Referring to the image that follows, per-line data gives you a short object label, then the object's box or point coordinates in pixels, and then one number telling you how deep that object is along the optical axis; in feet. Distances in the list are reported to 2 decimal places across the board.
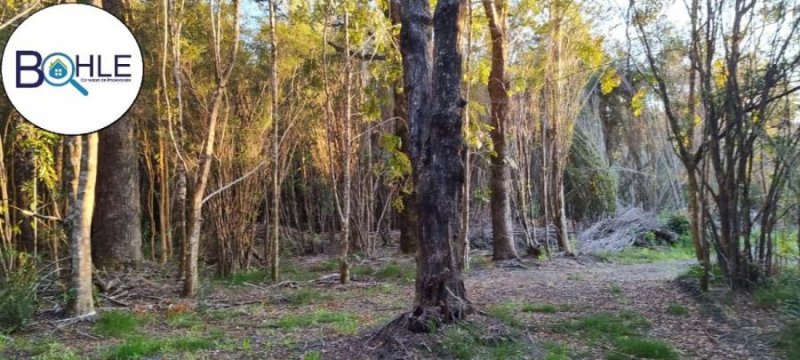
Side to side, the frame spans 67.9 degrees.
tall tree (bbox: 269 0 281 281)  23.85
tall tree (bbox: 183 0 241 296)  21.63
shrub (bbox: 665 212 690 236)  43.32
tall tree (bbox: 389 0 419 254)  32.03
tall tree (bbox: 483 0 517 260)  32.35
